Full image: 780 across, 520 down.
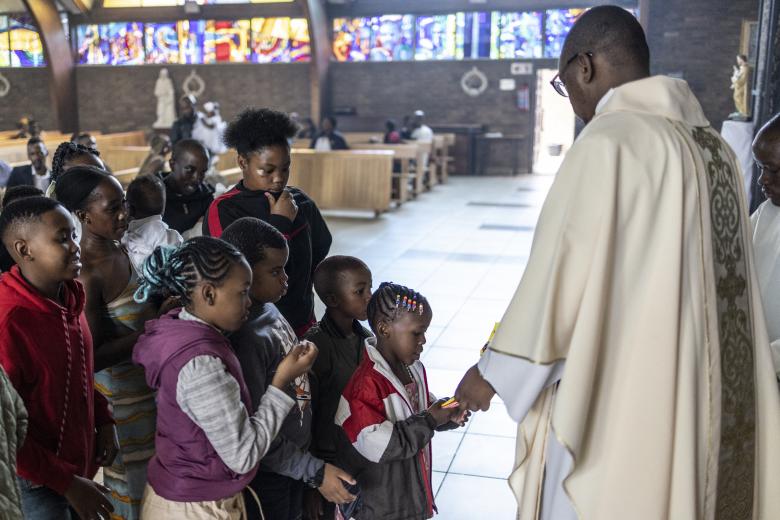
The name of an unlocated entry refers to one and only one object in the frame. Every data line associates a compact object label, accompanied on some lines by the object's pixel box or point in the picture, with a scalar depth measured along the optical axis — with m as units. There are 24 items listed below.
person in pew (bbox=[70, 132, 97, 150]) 6.62
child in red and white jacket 2.06
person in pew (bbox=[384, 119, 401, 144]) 13.91
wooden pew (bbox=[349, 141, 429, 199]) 12.22
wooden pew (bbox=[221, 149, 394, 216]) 11.17
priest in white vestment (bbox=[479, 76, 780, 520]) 1.75
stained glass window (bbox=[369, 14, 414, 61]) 17.67
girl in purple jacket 1.82
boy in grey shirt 2.01
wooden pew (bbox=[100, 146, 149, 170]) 11.61
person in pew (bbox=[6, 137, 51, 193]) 5.70
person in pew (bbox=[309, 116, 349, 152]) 12.88
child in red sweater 1.86
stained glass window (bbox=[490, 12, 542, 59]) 16.97
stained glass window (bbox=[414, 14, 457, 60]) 17.44
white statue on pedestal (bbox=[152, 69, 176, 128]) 18.88
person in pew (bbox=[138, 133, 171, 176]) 6.43
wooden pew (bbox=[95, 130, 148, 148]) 14.23
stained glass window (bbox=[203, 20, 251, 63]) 18.39
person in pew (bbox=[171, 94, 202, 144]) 11.92
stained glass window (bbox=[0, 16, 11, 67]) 19.35
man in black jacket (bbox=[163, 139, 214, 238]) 4.04
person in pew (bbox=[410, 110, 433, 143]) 14.89
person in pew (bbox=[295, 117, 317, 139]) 15.99
